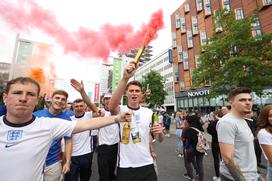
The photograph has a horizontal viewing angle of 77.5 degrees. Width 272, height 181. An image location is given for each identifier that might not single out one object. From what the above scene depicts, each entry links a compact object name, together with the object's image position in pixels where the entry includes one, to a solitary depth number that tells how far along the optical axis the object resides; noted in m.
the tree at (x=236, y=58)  11.53
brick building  26.47
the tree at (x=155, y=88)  32.87
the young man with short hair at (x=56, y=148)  2.83
